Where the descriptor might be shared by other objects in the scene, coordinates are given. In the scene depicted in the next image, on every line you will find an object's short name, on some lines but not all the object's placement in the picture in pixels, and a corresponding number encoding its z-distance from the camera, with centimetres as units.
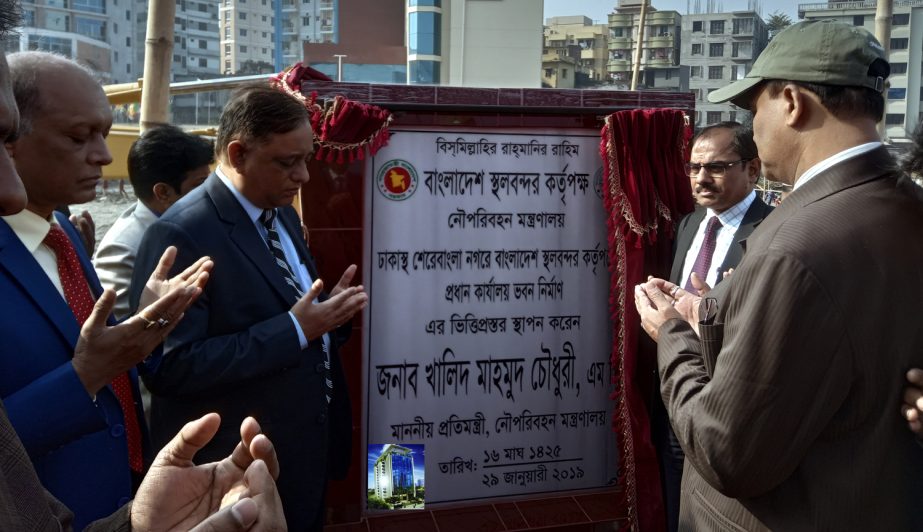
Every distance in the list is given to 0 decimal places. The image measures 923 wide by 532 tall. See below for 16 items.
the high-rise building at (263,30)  8300
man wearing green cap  162
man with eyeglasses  339
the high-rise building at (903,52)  6200
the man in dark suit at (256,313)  242
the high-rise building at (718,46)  7219
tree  6844
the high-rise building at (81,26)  6856
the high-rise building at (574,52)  6544
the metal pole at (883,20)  660
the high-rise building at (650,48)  6900
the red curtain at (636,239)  336
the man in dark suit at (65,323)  173
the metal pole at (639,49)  1239
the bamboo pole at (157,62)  395
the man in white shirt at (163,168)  347
